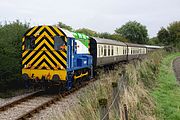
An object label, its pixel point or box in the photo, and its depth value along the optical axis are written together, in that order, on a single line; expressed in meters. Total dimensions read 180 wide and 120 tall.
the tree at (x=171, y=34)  71.12
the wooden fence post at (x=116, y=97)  6.43
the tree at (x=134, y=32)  84.44
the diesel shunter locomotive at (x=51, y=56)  13.63
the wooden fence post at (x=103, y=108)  4.66
